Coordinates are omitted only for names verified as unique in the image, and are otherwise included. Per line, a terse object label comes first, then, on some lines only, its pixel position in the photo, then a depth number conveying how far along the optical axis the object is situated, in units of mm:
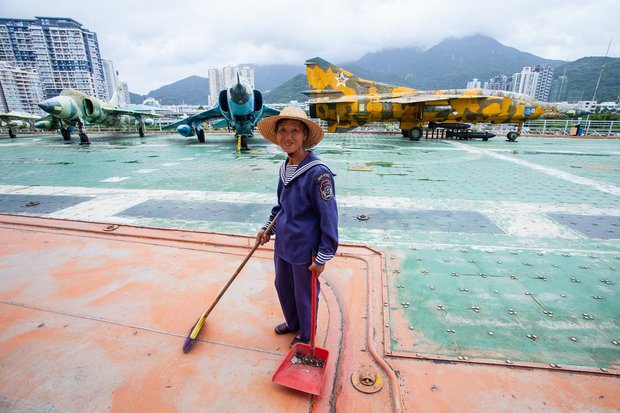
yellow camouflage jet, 16766
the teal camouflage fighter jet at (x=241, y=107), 12375
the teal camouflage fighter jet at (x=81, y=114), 16031
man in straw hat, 1869
